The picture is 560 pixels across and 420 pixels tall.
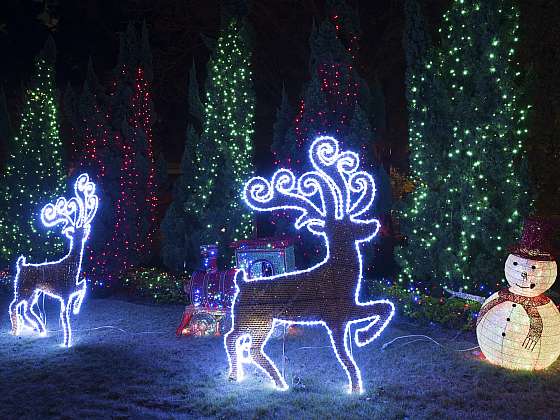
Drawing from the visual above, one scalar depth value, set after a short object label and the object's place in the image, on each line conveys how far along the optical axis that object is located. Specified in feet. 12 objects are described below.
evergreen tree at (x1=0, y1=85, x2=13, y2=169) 42.19
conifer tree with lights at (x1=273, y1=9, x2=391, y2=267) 30.94
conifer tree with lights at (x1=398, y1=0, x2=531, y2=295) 25.61
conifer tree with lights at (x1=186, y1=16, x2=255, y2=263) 33.60
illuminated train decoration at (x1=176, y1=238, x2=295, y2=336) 24.12
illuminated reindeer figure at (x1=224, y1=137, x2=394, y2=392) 16.99
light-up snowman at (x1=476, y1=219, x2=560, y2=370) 17.87
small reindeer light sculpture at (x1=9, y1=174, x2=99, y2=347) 23.36
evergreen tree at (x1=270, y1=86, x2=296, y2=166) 33.24
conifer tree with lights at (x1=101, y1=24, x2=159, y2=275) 35.09
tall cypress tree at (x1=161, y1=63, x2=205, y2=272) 34.60
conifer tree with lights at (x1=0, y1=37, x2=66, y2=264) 36.32
